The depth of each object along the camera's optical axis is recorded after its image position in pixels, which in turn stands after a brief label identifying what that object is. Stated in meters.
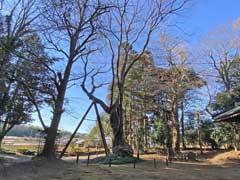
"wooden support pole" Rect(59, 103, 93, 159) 7.88
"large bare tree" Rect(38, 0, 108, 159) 6.73
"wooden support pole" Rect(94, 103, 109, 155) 8.61
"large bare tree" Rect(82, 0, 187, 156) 9.06
